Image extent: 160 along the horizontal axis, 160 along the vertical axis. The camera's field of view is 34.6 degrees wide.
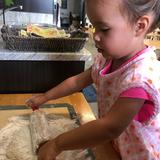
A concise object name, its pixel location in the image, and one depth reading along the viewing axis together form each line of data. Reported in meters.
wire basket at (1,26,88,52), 0.93
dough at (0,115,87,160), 0.67
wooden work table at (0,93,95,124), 0.89
